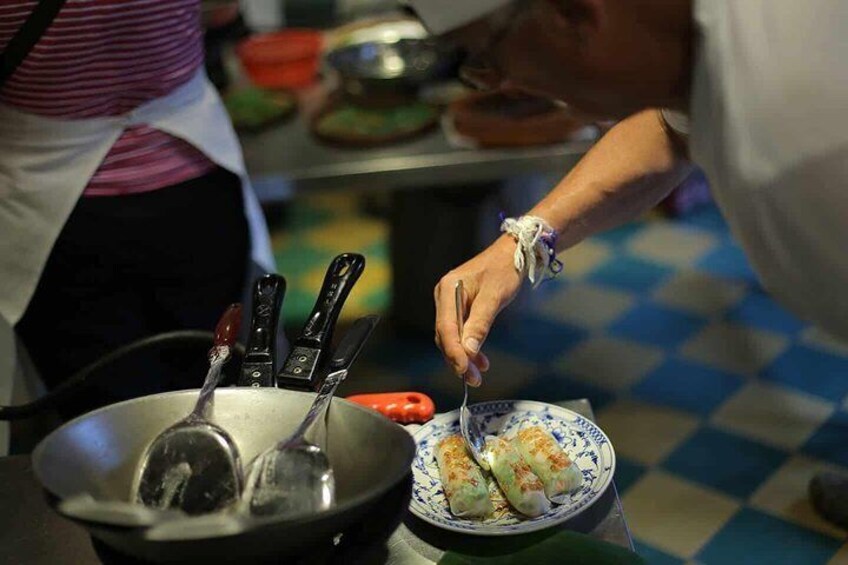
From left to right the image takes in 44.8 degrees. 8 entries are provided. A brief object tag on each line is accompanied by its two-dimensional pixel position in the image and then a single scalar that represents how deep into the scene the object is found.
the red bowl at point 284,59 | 2.55
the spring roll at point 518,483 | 0.98
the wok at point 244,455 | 0.75
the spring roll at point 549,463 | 1.00
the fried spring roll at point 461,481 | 0.99
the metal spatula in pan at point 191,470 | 0.85
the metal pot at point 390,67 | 2.36
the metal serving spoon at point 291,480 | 0.83
